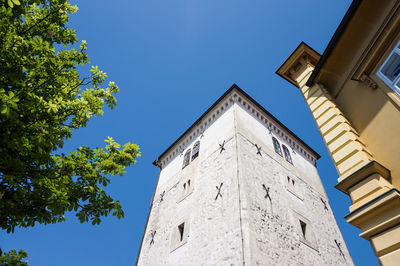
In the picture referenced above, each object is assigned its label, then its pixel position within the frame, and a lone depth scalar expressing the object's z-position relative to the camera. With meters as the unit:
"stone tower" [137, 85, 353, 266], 10.66
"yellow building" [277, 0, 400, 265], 4.19
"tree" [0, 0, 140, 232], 4.01
